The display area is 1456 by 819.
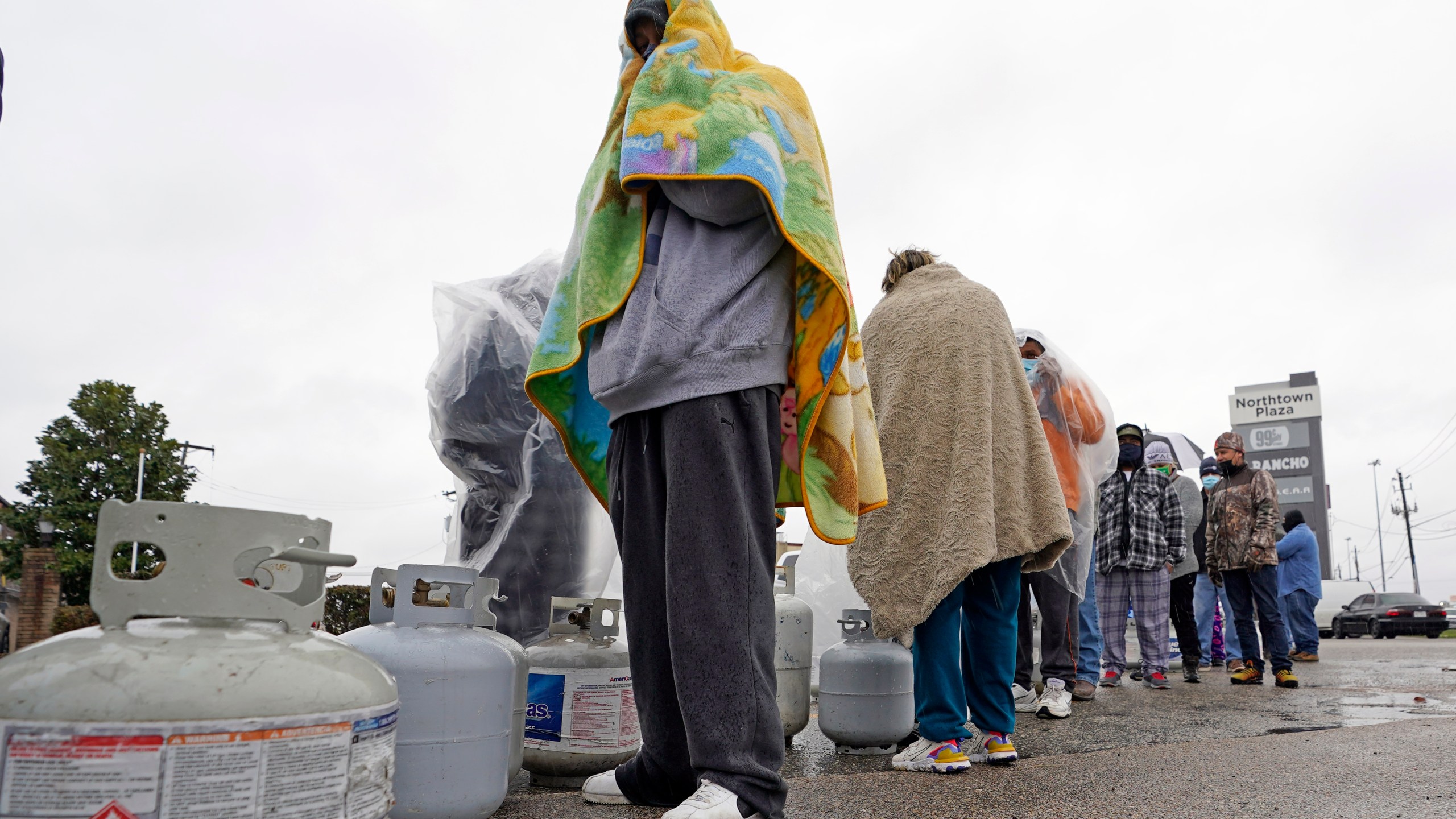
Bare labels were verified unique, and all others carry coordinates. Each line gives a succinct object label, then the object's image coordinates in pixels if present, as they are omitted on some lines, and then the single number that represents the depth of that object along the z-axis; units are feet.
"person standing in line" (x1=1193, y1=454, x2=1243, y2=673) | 28.04
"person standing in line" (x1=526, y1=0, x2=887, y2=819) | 5.80
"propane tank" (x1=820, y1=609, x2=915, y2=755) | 10.71
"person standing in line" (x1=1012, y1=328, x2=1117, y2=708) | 15.01
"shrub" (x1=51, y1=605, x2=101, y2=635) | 50.04
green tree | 87.92
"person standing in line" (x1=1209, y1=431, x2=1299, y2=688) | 21.48
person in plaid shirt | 20.01
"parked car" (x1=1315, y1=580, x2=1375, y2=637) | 74.23
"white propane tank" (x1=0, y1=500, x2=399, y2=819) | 3.24
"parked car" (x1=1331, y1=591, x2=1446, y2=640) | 69.51
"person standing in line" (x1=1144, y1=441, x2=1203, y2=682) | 22.63
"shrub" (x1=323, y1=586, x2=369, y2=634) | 30.94
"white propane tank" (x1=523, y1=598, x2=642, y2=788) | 8.11
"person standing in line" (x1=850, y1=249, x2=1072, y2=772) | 9.54
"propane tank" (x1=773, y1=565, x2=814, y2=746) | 11.23
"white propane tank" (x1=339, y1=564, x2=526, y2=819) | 6.01
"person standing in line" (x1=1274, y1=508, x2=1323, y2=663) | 30.42
